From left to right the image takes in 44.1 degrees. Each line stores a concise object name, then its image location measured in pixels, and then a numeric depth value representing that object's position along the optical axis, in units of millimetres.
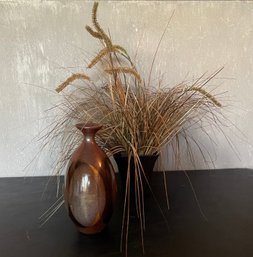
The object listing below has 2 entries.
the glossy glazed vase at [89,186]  713
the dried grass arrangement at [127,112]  835
